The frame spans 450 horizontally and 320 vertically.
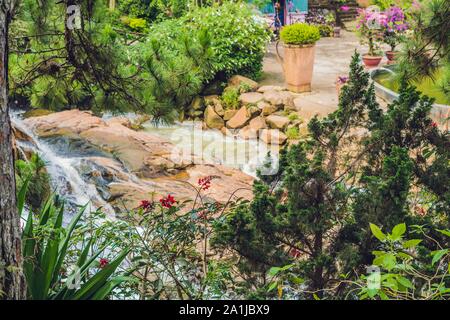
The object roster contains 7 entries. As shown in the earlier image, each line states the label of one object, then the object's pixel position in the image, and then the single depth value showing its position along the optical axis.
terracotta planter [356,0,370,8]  18.26
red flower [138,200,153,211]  3.79
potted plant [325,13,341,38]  16.25
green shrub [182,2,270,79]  11.65
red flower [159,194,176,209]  3.74
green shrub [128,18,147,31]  13.73
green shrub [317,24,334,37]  16.36
